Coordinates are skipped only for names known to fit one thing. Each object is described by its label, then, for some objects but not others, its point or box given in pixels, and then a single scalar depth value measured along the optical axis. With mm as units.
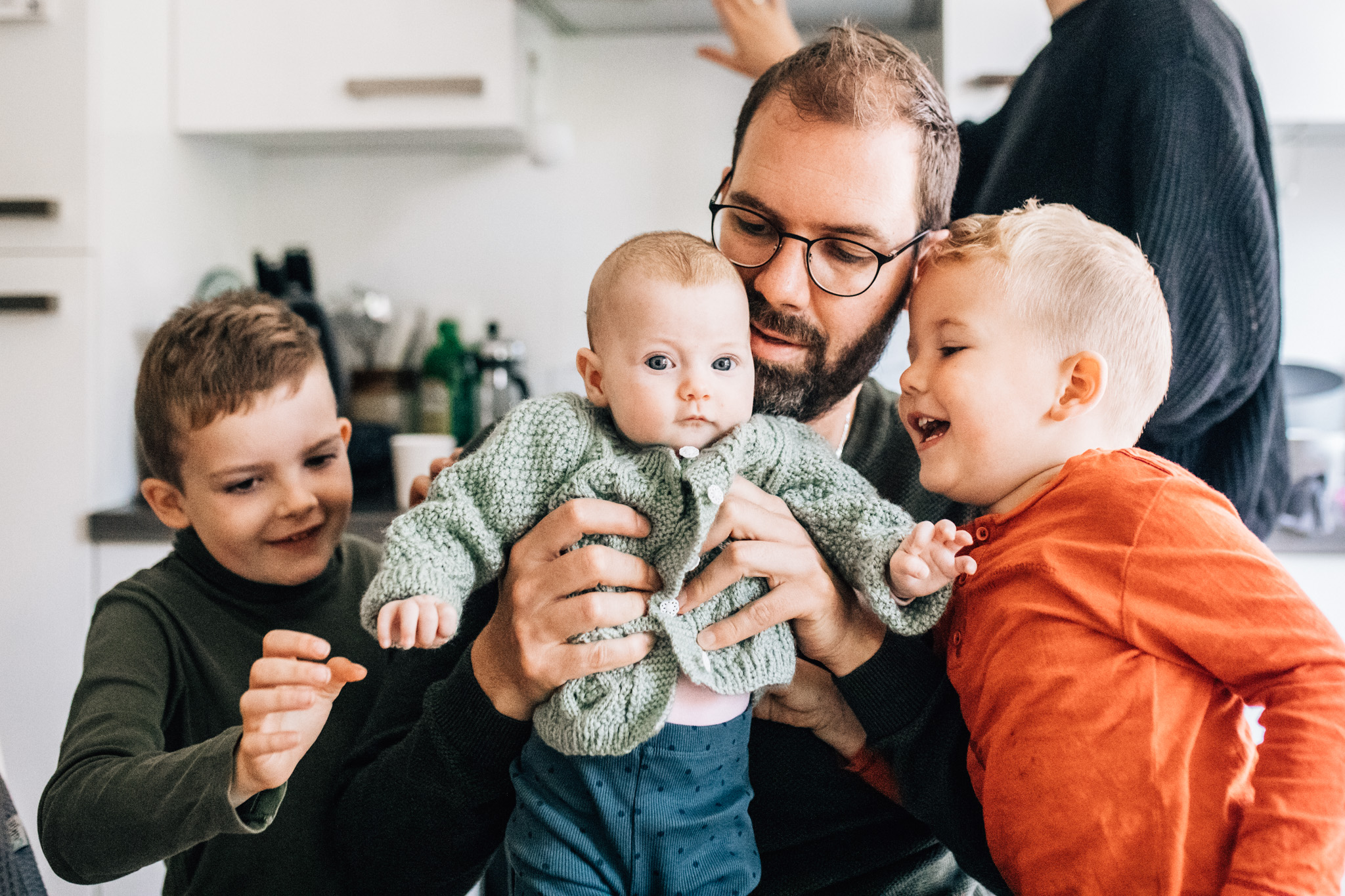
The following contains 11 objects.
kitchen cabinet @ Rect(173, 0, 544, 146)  2305
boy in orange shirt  752
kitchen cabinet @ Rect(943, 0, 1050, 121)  2156
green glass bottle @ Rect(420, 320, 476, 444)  2547
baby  905
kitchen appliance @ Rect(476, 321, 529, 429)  2539
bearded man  938
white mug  2225
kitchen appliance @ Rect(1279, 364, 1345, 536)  2084
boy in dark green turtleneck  1070
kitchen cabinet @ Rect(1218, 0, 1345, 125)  2105
